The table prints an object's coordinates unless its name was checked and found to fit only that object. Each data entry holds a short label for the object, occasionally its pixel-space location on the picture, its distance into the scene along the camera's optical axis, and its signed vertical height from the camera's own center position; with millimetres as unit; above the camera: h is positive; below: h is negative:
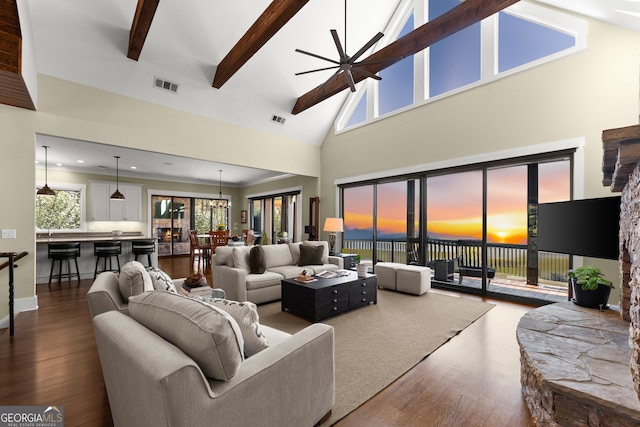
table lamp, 6348 -294
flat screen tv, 2400 -138
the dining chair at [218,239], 8023 -778
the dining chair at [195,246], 8016 -985
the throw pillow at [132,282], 2215 -567
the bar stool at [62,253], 5508 -812
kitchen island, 5754 -945
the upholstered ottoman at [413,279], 4695 -1162
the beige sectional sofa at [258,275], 4109 -988
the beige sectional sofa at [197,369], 1056 -717
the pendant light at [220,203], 11117 +385
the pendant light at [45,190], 6098 +509
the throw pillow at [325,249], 5379 -724
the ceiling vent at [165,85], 4862 +2289
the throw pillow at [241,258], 4484 -746
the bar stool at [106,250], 6020 -820
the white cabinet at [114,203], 8344 +285
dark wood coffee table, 3494 -1122
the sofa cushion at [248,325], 1519 -626
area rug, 2188 -1369
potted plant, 2561 -718
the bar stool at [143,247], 6480 -813
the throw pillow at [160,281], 2408 -615
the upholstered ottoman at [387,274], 5027 -1151
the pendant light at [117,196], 7557 +449
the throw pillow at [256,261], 4469 -789
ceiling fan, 3367 +1997
